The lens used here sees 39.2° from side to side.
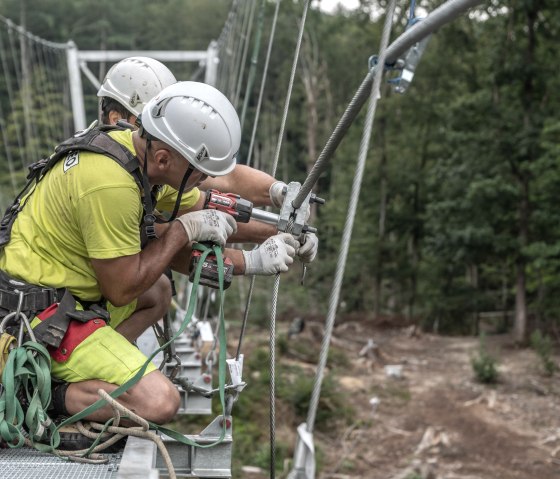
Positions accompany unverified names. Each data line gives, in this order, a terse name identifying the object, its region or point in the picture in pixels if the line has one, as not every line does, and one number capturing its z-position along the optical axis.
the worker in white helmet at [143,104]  3.76
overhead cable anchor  2.49
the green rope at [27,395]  2.55
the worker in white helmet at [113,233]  2.70
